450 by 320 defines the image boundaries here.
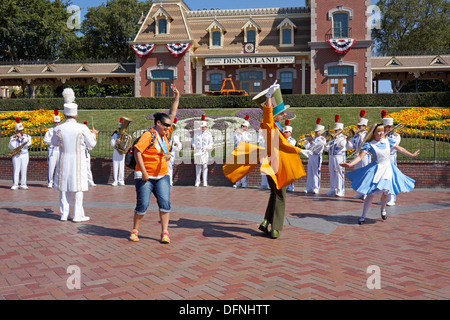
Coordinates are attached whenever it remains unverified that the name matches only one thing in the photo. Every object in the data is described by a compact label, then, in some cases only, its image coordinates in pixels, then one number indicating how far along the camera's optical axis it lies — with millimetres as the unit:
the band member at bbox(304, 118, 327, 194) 12727
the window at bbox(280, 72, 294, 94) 34469
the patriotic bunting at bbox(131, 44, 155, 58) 34372
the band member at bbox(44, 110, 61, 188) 13656
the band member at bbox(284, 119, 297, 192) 12661
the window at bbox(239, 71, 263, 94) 34875
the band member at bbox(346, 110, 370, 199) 11352
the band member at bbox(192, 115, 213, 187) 14336
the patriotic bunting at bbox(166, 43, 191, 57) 34000
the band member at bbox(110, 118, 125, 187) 14586
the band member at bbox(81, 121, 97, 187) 14172
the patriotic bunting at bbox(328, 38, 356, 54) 31656
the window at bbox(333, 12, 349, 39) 32219
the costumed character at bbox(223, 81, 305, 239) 6793
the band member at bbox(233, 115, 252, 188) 14393
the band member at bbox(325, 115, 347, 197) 12047
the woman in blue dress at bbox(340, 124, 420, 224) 7938
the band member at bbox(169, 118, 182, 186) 11094
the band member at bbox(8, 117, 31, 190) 13398
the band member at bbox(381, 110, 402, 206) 9138
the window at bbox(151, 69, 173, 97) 34594
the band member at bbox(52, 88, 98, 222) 8133
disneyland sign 33344
